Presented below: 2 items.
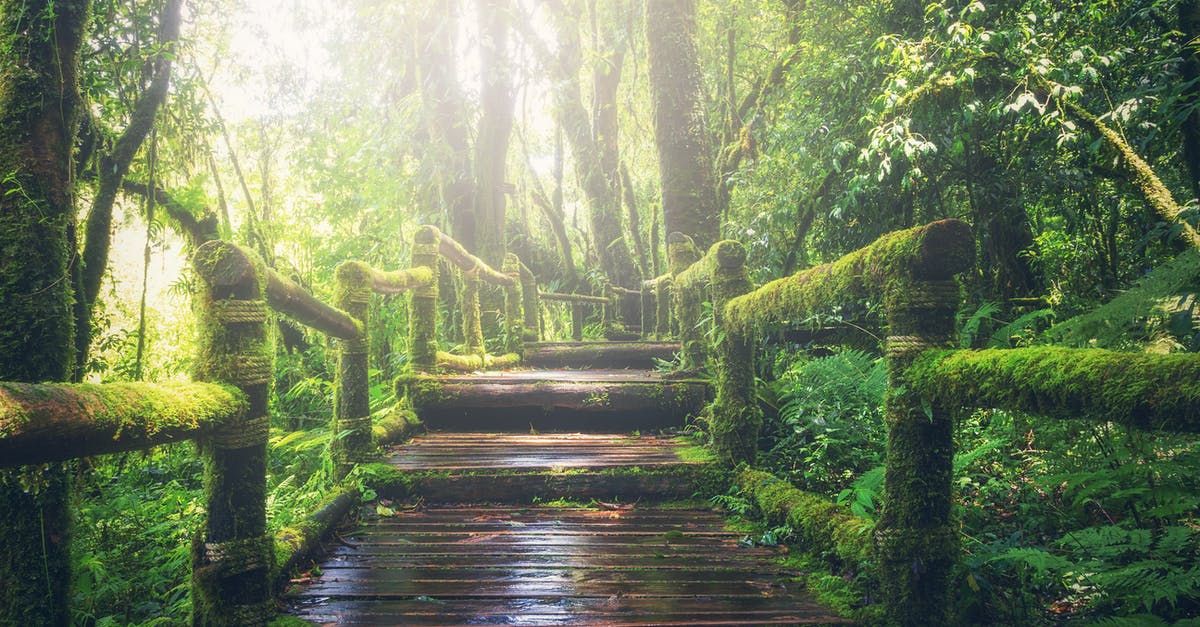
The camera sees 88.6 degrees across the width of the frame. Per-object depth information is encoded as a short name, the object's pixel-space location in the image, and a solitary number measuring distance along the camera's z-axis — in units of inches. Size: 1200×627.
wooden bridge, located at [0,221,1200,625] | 60.5
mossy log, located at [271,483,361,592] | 96.0
